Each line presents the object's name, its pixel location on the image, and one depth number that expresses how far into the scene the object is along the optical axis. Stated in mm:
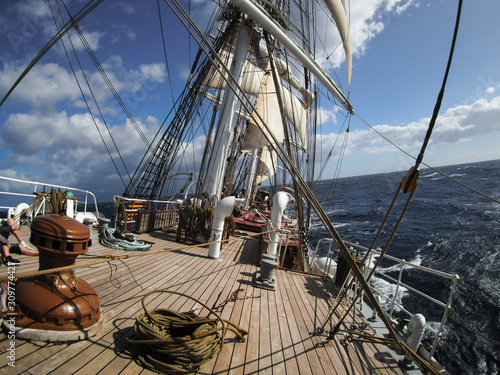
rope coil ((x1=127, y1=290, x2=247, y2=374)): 2486
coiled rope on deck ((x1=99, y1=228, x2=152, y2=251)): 6625
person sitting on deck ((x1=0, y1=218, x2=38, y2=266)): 3951
